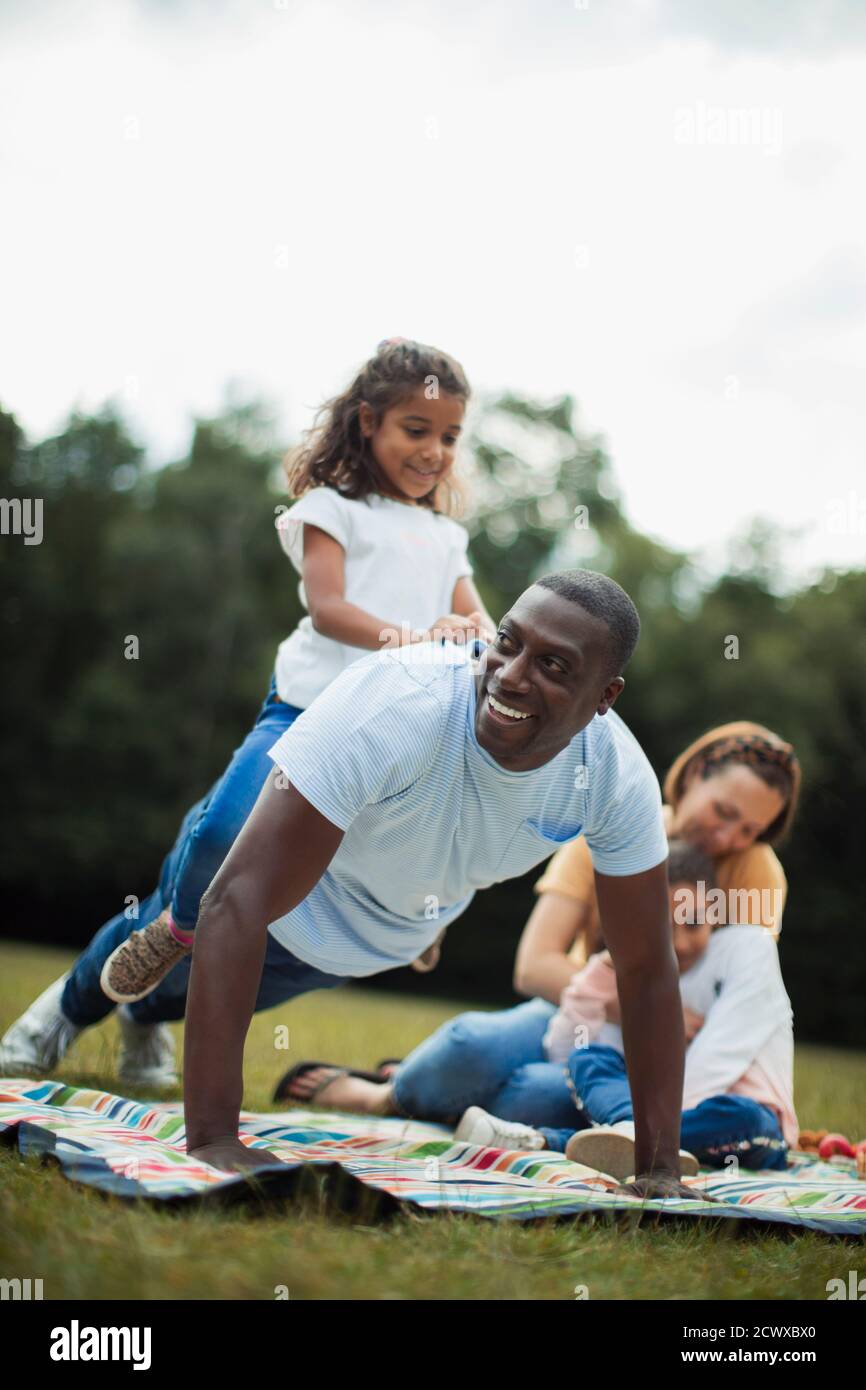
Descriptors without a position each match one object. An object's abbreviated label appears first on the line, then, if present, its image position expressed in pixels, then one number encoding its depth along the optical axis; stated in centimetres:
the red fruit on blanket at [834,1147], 458
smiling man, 256
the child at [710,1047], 384
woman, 424
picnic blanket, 228
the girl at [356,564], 368
